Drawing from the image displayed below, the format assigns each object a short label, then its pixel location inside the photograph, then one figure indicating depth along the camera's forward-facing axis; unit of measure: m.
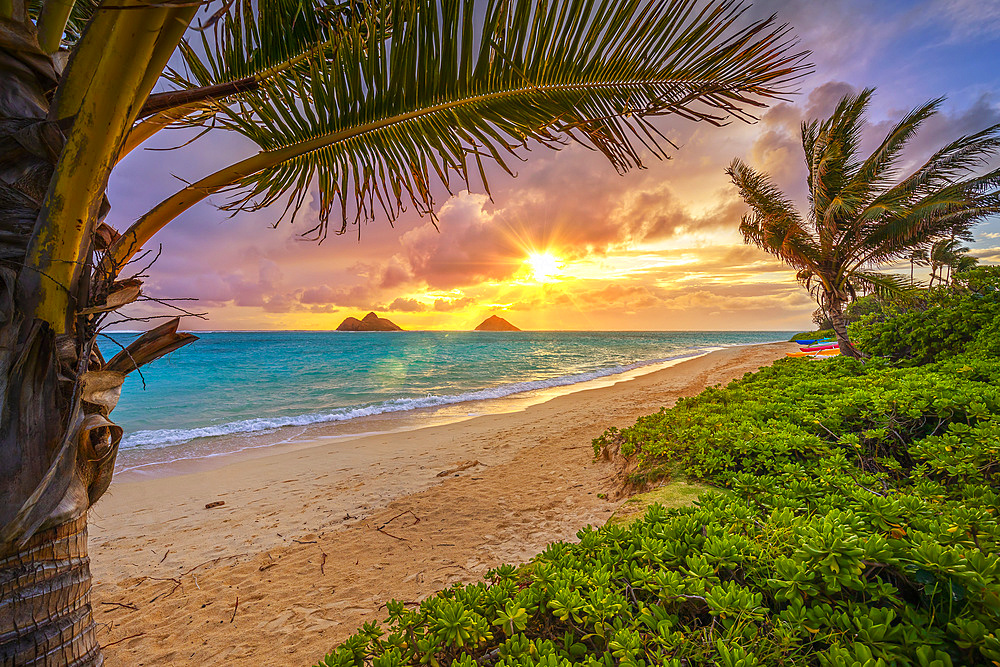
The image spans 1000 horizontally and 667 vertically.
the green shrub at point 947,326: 6.59
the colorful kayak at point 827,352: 15.26
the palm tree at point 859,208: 9.21
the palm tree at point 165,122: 1.35
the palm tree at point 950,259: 22.78
